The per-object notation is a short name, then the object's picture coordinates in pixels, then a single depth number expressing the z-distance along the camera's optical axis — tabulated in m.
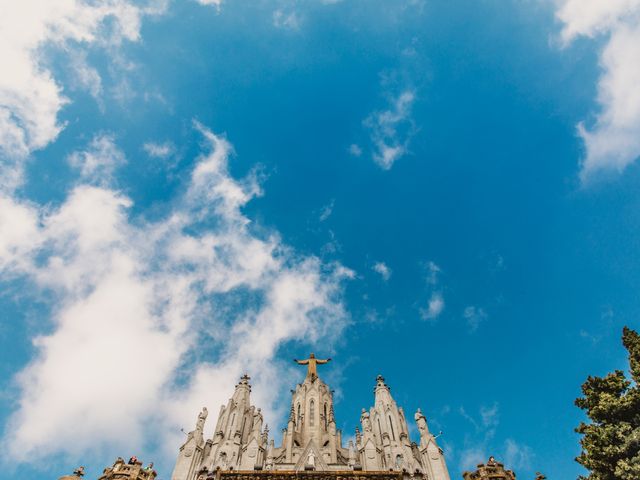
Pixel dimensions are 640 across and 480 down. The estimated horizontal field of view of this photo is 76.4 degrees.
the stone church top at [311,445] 32.94
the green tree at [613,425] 16.22
